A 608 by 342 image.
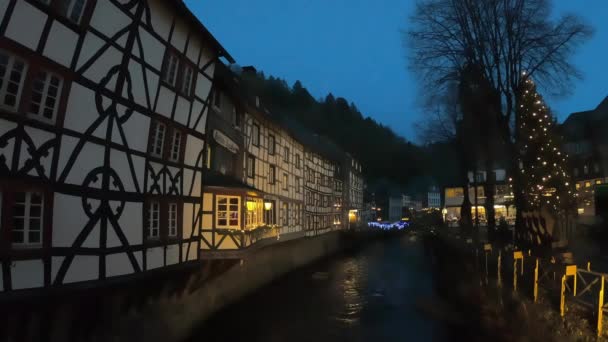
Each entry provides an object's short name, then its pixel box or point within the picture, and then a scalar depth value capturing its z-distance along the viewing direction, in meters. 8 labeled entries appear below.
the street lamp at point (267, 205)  27.33
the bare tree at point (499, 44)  21.67
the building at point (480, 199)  71.42
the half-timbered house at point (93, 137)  9.22
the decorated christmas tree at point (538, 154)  25.11
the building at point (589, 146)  50.03
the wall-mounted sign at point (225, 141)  19.94
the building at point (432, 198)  140.89
